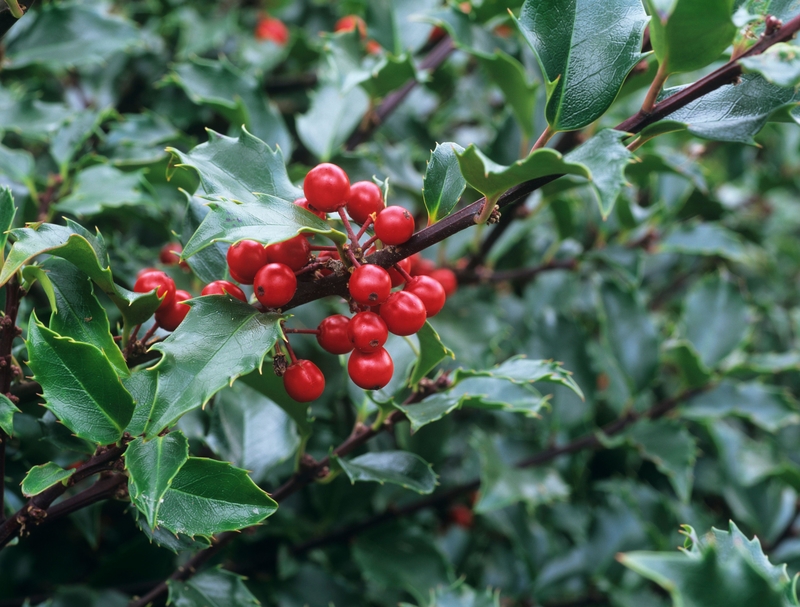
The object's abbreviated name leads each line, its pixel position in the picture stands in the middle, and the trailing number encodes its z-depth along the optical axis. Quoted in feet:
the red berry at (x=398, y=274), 0.82
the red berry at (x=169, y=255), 1.02
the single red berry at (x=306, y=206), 0.82
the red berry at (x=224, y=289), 0.81
